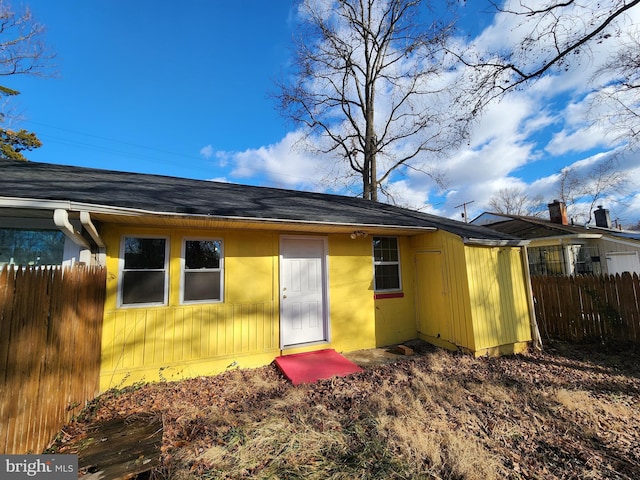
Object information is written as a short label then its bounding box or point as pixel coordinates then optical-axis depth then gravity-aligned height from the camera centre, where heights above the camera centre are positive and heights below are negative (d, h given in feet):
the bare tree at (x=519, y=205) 108.88 +26.29
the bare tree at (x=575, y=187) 83.66 +24.66
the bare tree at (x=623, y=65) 23.98 +17.29
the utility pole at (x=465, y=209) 92.64 +20.70
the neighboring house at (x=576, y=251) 37.83 +2.19
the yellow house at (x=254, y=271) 13.74 +0.39
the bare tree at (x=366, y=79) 46.11 +34.51
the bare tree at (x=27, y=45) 37.42 +33.06
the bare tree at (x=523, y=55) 18.08 +15.49
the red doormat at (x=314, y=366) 15.08 -5.18
